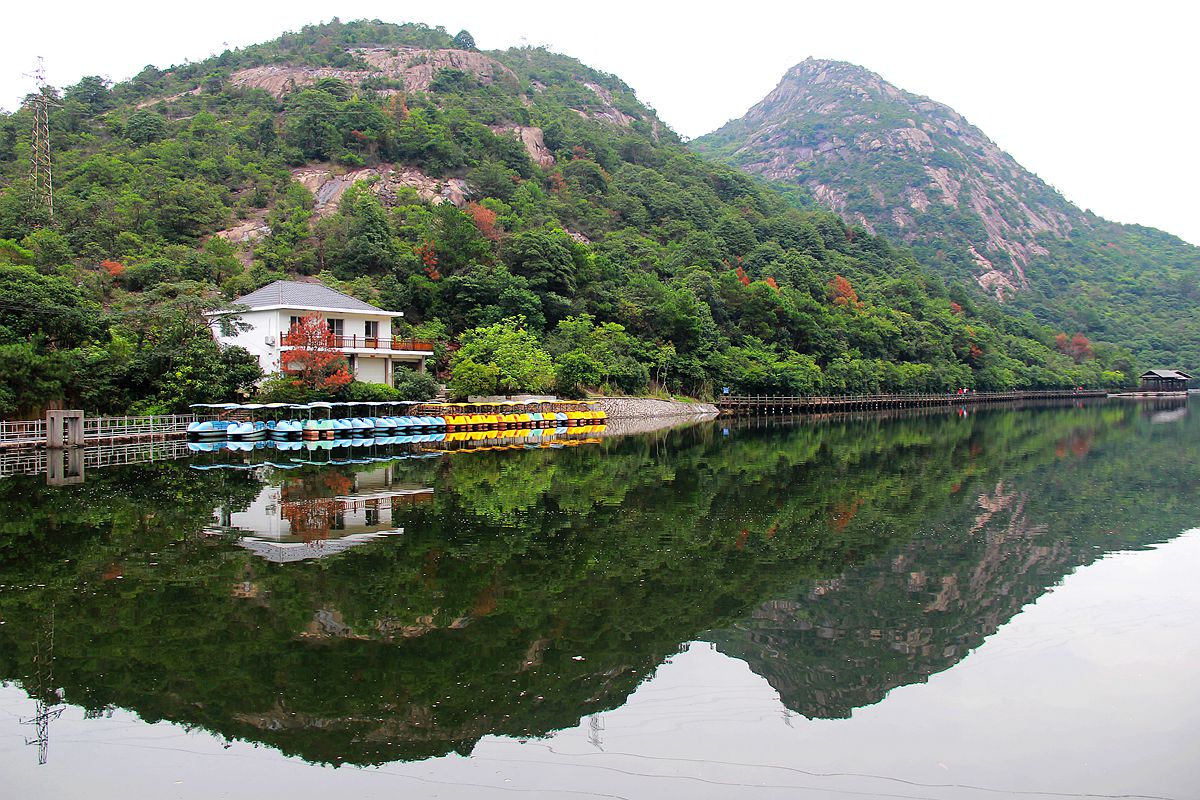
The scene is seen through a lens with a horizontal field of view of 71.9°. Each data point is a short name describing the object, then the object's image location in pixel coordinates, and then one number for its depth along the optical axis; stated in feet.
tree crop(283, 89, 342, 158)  243.81
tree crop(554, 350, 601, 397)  168.86
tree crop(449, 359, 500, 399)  147.13
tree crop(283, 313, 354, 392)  124.26
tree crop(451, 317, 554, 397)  152.56
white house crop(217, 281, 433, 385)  133.08
